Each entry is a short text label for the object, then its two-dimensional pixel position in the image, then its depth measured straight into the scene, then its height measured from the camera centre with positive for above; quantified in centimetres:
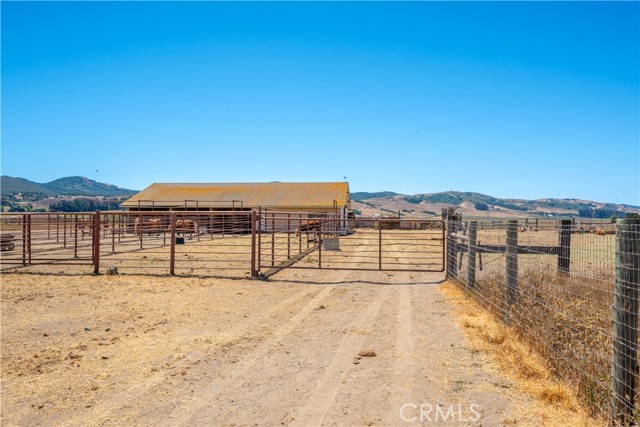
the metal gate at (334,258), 1644 -210
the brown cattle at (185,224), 3158 -140
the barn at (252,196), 4144 +74
